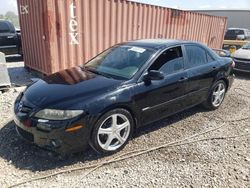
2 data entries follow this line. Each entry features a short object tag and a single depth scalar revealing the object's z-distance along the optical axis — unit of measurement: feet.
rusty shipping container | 15.91
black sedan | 8.02
